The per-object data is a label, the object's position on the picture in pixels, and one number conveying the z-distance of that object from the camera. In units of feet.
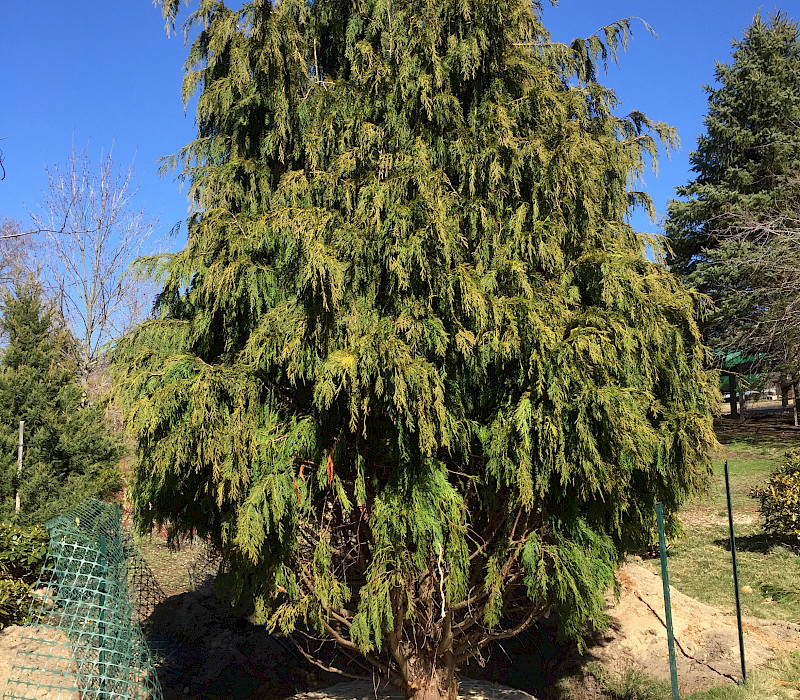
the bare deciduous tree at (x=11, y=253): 59.87
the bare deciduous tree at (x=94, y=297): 63.41
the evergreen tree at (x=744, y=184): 57.47
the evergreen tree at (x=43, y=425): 35.86
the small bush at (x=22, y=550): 27.20
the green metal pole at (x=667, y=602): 14.60
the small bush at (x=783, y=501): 32.07
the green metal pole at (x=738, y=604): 20.69
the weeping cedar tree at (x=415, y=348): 15.96
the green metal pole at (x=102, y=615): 18.05
